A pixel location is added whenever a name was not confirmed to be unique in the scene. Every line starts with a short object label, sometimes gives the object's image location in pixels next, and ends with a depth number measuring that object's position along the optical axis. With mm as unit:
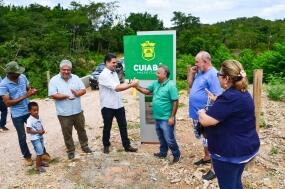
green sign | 4413
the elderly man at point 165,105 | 3991
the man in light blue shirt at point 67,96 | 4208
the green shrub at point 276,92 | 7784
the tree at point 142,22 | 33294
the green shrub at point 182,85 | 11168
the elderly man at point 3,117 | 6373
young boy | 4102
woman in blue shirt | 2358
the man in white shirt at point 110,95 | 4239
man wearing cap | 4132
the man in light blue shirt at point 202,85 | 3573
